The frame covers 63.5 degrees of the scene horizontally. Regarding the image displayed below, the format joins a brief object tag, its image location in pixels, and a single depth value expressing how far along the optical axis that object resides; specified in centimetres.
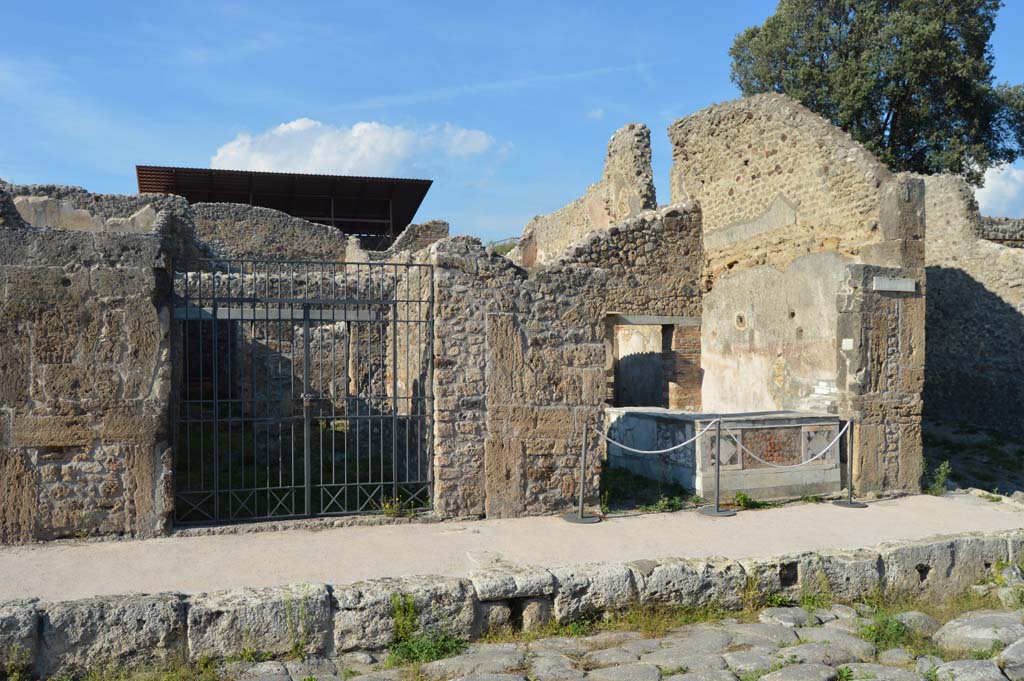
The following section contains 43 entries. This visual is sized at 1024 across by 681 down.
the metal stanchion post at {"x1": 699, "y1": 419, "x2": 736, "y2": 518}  774
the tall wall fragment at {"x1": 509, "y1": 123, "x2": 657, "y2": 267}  1546
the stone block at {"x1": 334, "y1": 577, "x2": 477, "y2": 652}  490
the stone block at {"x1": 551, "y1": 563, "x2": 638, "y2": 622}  540
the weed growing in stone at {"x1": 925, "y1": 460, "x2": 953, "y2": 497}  946
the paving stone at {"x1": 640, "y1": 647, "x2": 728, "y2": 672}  470
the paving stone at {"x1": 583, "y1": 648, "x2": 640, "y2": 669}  479
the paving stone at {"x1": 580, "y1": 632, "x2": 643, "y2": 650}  512
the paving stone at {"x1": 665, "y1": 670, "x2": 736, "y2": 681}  450
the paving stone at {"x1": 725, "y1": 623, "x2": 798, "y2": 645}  525
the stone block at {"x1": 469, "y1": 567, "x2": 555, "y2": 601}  524
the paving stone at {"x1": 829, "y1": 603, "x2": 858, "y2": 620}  579
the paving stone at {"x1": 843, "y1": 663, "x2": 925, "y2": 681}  457
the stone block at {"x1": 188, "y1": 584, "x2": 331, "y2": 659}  466
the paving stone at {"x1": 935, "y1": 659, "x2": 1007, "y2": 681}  458
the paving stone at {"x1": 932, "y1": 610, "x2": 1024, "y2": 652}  521
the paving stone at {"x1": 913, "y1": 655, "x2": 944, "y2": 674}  477
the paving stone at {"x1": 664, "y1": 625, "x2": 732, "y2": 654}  504
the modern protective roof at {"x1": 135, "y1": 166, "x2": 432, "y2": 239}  2189
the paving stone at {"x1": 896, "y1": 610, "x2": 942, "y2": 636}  559
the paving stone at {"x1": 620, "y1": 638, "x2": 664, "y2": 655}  501
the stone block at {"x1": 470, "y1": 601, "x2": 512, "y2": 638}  525
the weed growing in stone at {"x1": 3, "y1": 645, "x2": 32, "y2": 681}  433
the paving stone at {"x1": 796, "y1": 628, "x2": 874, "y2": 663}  504
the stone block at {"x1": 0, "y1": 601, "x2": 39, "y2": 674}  433
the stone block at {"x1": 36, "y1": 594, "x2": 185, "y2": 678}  447
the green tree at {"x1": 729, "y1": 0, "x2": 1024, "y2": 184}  2083
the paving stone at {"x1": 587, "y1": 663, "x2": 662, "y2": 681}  452
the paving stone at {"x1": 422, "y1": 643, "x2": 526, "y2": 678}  464
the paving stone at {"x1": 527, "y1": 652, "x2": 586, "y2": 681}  454
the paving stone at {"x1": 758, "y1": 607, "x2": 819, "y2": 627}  560
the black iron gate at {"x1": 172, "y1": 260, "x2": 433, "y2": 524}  705
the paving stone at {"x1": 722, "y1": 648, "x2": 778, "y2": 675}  468
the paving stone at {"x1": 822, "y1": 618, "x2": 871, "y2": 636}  553
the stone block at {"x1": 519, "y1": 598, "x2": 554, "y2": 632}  534
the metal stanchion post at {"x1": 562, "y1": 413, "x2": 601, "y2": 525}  725
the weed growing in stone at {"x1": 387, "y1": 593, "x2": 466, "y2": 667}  489
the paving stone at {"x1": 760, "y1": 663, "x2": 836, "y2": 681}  451
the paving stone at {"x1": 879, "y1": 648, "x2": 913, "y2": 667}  494
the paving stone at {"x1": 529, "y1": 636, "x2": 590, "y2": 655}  502
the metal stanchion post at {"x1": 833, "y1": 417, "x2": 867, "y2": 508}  867
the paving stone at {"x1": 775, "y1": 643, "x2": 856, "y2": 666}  484
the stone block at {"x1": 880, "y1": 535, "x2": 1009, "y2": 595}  642
